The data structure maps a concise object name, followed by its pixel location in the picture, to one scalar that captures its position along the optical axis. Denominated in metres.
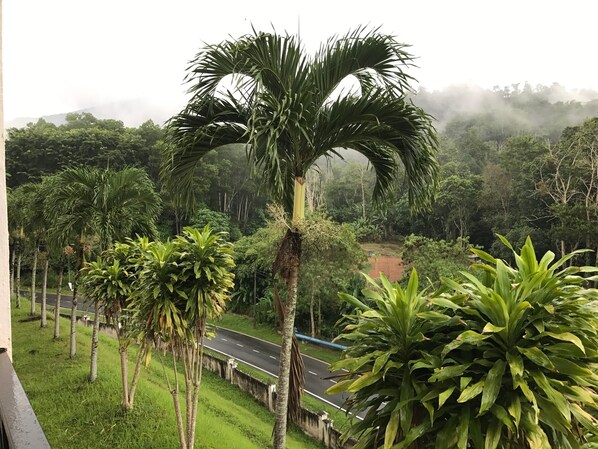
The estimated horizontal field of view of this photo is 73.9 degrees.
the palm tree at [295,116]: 3.44
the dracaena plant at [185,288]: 4.93
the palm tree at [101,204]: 8.23
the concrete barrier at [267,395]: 9.52
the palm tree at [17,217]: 13.54
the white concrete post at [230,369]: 13.26
